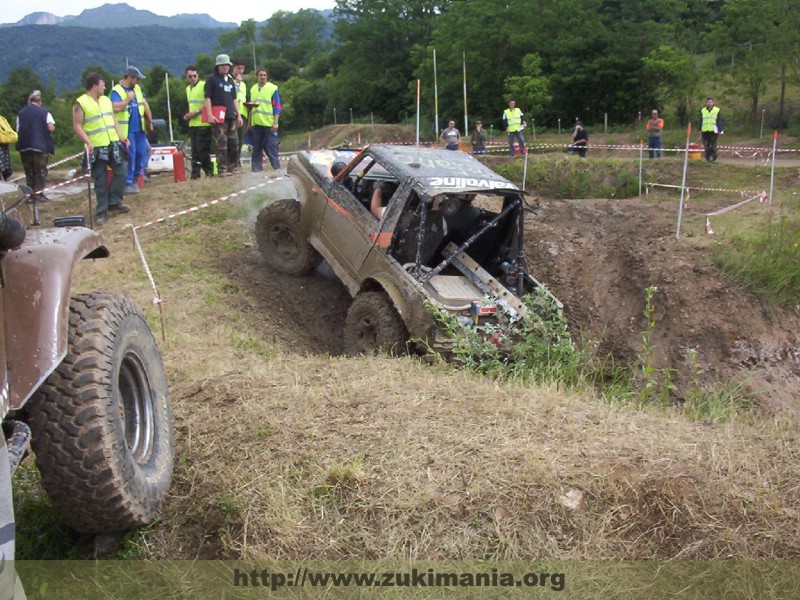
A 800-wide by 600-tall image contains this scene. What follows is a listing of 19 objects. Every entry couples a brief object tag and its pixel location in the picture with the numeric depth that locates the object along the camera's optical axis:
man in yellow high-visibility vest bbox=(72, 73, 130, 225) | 10.62
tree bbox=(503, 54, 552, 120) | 36.78
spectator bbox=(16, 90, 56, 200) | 12.11
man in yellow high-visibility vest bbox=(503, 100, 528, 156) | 22.30
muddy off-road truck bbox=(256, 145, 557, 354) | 7.90
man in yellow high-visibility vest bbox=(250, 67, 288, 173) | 14.20
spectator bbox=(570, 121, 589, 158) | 22.81
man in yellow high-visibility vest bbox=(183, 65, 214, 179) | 13.55
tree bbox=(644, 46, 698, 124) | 31.94
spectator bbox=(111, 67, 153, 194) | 12.12
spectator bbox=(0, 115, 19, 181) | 13.57
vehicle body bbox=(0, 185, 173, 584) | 3.28
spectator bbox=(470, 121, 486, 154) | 24.17
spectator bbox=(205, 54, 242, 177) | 13.18
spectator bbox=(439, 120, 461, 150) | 21.78
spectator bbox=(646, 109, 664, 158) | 22.06
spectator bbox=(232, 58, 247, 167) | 14.36
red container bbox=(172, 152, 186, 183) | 15.00
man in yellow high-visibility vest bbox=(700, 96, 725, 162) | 20.58
